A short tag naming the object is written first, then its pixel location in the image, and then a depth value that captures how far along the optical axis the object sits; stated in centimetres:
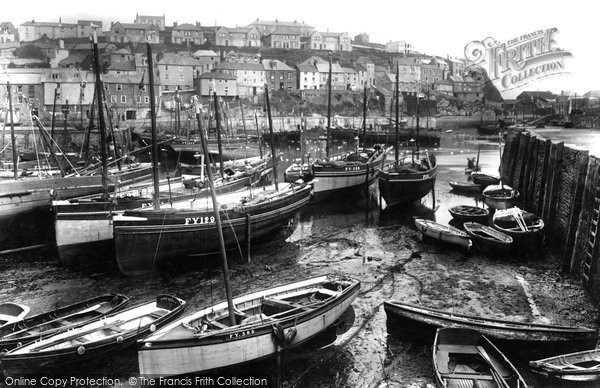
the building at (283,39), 13138
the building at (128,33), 11638
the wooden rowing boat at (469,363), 1092
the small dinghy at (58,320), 1310
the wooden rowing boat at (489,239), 2200
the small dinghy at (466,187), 3878
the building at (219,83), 9281
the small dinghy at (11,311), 1486
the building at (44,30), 11742
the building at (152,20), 12900
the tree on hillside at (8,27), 11617
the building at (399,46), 16138
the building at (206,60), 10188
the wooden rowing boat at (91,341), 1205
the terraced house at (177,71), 9650
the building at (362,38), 17381
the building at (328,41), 13411
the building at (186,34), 12219
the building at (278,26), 13900
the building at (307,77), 10988
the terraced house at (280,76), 10850
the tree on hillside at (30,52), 10356
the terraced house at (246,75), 9895
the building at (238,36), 12436
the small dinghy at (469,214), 2748
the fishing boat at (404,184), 3231
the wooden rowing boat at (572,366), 1034
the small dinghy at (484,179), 3947
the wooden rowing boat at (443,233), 2292
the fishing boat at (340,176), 3472
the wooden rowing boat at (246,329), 1136
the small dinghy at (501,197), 2972
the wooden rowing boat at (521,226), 2222
